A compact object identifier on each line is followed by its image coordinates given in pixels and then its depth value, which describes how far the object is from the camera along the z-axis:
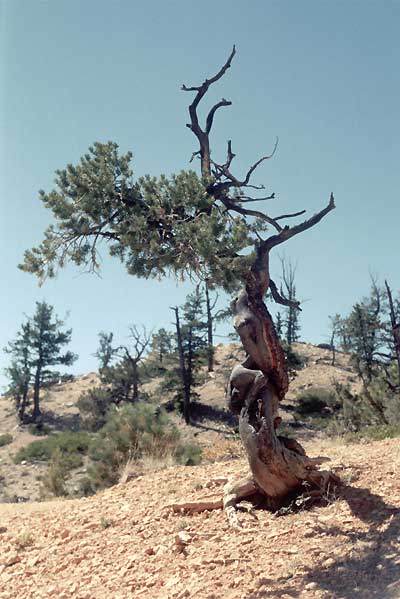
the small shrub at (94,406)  38.28
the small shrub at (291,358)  37.91
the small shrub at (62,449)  24.50
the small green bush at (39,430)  39.16
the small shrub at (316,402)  36.69
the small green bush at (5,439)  37.31
